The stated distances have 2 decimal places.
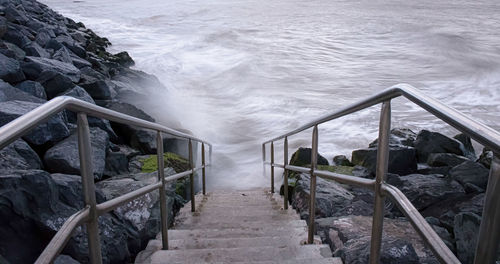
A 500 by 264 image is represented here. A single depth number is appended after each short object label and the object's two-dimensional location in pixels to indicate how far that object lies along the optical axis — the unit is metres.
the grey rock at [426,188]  4.24
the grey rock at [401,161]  6.09
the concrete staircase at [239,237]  2.42
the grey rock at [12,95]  3.95
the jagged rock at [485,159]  4.84
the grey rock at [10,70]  4.72
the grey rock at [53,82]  5.29
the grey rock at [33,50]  6.70
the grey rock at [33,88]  4.82
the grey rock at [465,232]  2.68
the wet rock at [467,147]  6.77
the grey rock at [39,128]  3.31
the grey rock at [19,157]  2.51
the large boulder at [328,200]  3.59
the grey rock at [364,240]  1.99
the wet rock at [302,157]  6.70
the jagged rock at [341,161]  7.49
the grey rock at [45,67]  5.44
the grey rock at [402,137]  7.44
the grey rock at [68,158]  3.34
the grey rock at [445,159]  5.92
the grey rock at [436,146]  6.67
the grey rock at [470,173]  4.45
